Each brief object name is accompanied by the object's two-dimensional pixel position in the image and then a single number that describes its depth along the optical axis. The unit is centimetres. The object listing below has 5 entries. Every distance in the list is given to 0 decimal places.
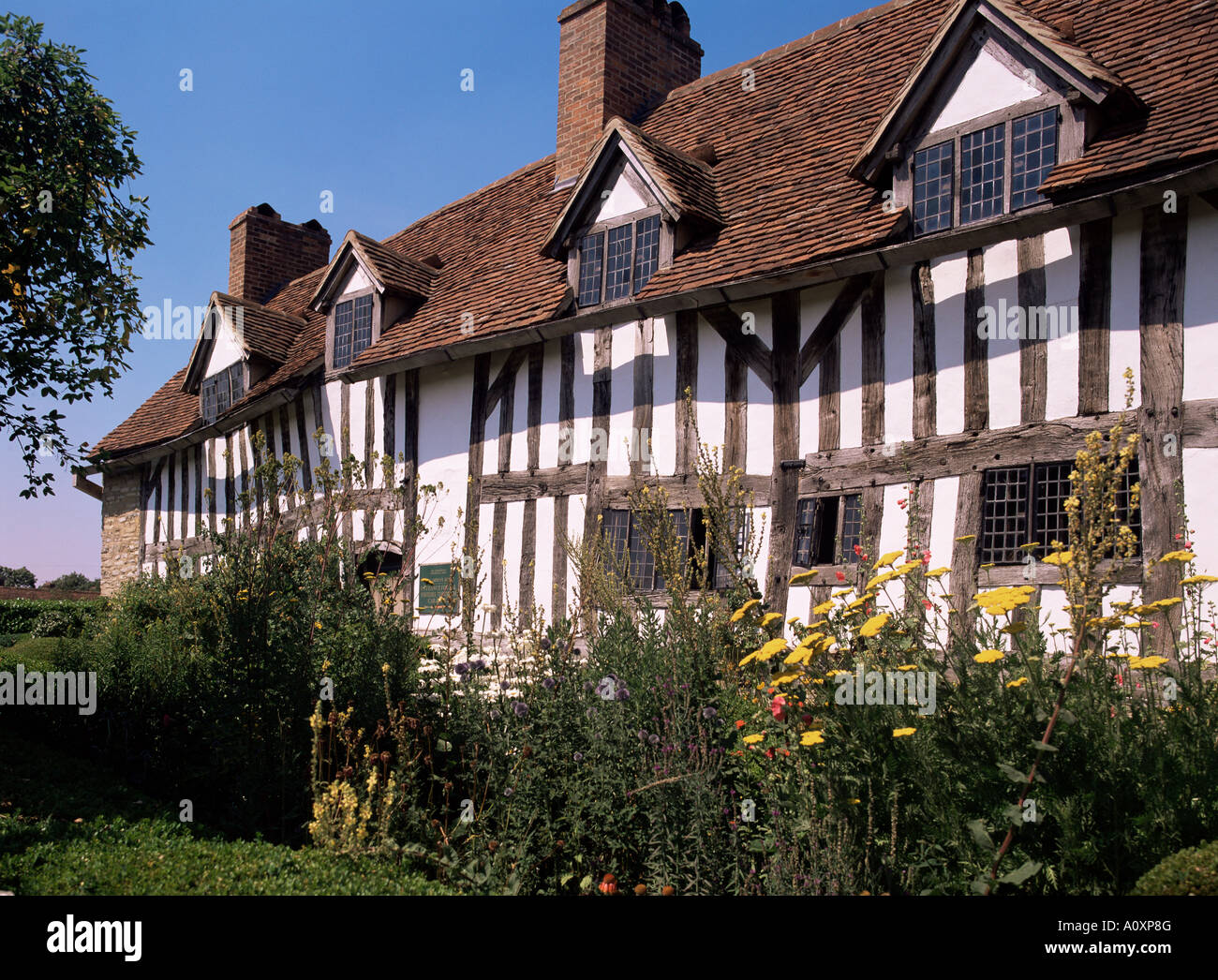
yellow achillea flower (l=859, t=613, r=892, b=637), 428
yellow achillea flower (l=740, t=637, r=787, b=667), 463
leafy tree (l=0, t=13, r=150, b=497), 948
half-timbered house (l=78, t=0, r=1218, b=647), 773
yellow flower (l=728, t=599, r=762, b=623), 517
